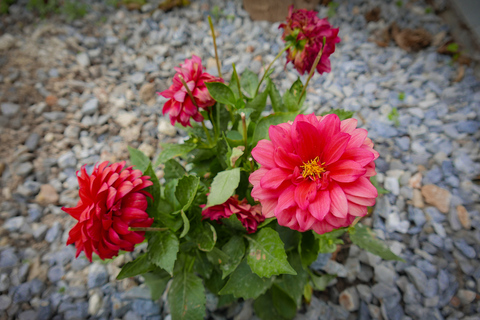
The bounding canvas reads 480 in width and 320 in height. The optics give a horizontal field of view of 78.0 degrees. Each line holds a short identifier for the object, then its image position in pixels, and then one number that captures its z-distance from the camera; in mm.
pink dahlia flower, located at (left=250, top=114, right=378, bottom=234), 192
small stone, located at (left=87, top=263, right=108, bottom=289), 415
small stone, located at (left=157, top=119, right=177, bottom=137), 561
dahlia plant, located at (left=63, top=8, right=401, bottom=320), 201
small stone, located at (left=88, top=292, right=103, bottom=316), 395
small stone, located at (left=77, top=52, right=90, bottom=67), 671
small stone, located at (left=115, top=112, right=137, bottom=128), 581
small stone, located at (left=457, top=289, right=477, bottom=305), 366
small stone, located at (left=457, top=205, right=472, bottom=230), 415
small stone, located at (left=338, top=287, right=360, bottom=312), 383
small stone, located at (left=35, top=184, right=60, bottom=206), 493
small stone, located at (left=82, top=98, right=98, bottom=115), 591
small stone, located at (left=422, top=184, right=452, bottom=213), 434
